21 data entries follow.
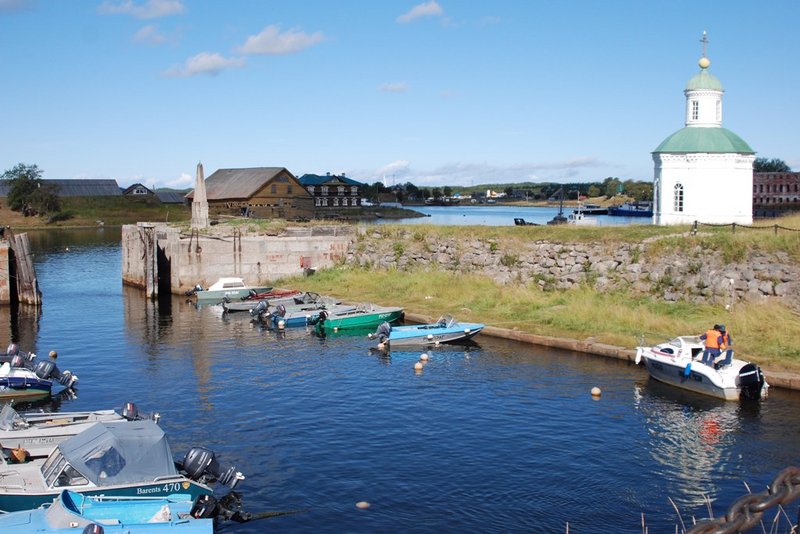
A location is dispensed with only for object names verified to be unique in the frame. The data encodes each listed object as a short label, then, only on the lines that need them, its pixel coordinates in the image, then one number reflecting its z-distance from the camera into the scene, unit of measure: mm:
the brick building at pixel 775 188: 160875
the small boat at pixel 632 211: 167188
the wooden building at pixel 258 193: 109250
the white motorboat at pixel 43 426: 21562
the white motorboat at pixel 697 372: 27031
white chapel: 50750
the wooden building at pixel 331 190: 159625
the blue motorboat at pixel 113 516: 15344
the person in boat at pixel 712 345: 27984
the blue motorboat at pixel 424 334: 37656
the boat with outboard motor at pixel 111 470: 17500
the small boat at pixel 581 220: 62888
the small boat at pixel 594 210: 179312
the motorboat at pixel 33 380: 29344
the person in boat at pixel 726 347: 27672
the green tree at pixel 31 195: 153250
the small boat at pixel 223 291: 54250
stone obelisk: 61438
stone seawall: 37281
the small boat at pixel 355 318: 42594
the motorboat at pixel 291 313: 44156
